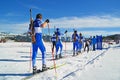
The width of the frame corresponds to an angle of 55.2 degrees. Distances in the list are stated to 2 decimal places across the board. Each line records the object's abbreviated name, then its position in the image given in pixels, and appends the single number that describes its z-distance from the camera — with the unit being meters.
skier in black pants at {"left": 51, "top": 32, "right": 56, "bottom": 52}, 7.41
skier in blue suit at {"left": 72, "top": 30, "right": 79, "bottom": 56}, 8.53
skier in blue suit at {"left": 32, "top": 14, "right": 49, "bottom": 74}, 4.07
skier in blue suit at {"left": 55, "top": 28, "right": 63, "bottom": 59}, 7.36
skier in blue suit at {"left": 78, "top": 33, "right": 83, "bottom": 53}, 9.84
